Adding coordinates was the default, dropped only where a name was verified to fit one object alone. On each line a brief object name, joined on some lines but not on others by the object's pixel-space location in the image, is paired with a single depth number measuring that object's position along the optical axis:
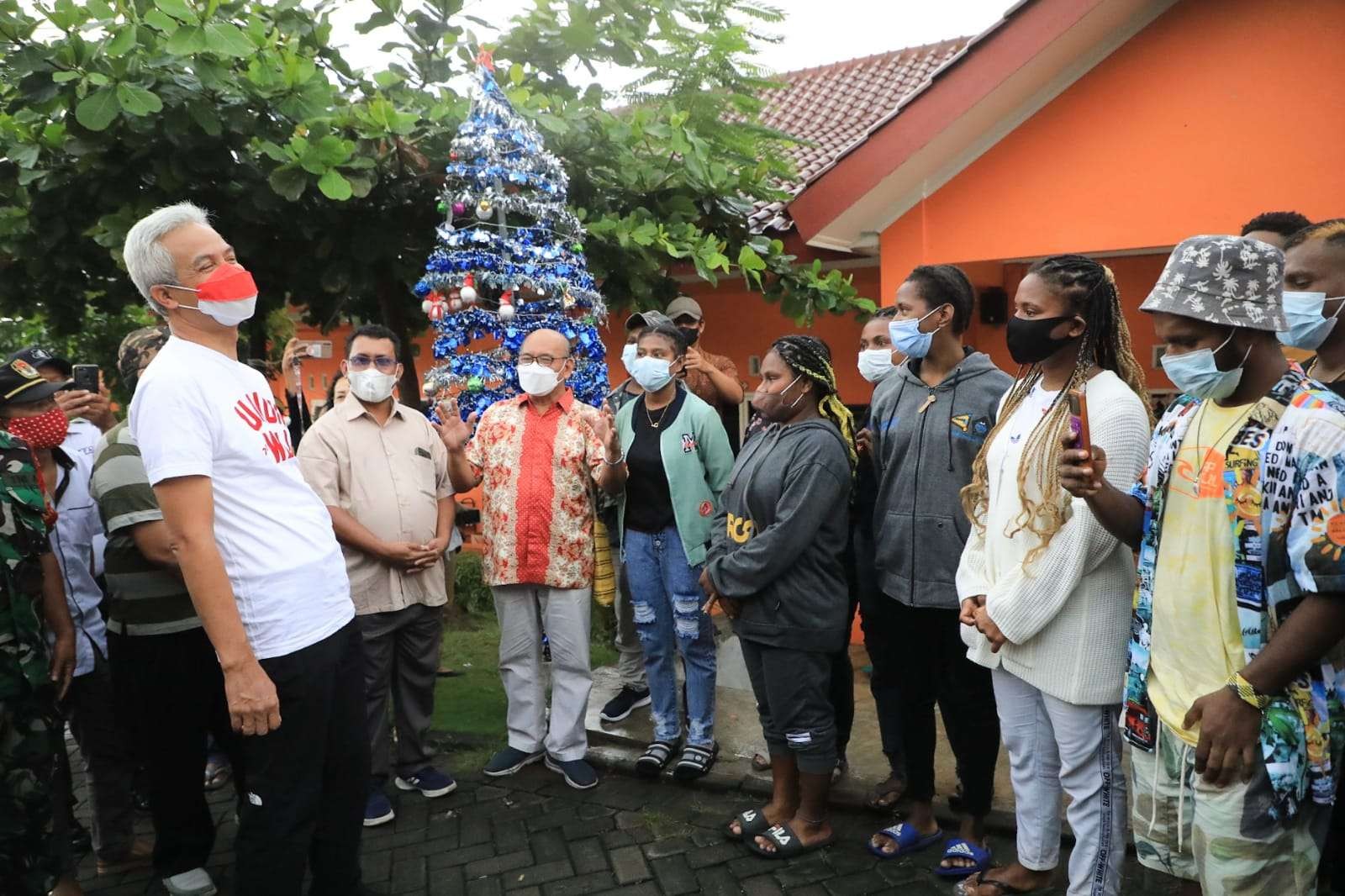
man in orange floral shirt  4.22
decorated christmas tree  4.87
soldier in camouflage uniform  2.72
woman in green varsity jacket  4.17
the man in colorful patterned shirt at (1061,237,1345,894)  1.94
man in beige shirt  3.90
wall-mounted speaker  6.85
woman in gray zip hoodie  3.30
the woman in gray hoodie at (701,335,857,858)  3.40
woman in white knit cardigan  2.65
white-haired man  2.36
